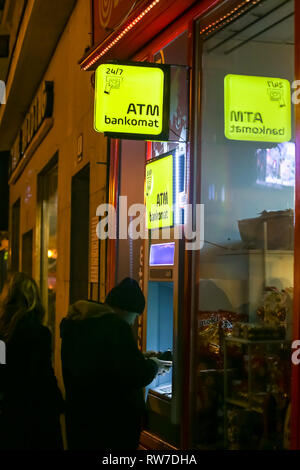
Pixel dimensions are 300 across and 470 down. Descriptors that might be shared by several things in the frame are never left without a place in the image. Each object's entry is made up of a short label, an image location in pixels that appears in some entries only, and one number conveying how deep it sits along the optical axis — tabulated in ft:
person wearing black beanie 12.12
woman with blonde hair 14.03
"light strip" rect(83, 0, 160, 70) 16.03
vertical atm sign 16.70
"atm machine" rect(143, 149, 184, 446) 15.98
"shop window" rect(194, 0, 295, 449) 14.23
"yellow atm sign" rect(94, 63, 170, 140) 16.46
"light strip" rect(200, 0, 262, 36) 14.23
